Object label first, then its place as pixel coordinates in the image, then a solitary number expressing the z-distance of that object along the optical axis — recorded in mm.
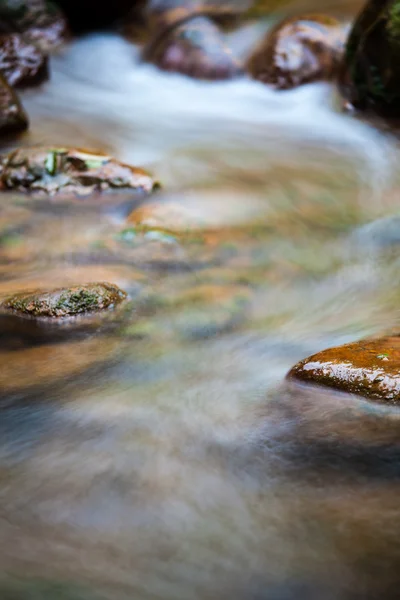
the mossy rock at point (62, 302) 3250
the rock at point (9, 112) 6551
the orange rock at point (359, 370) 2370
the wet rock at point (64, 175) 5395
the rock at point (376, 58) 6508
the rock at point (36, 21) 9945
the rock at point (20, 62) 8109
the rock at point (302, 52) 7699
